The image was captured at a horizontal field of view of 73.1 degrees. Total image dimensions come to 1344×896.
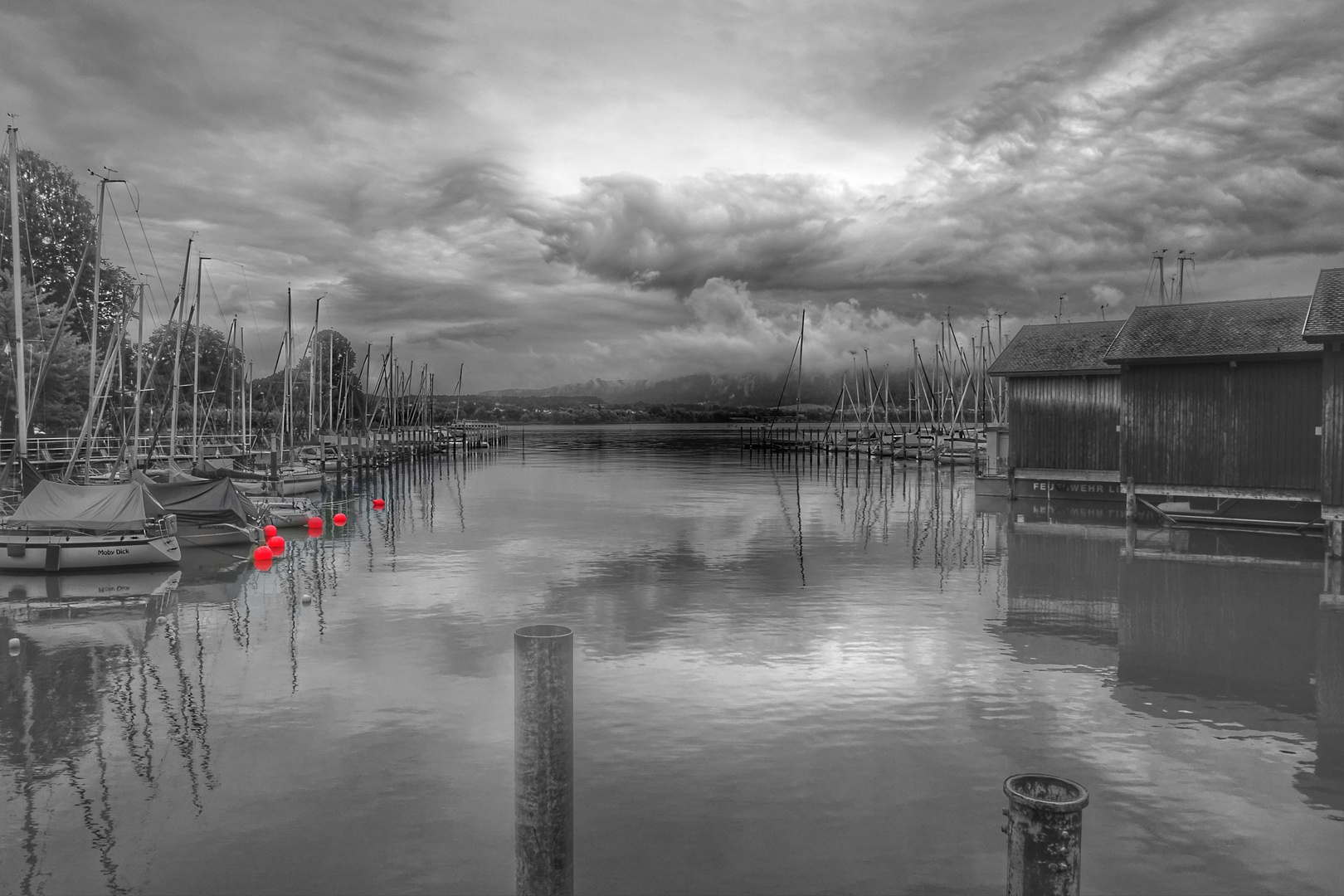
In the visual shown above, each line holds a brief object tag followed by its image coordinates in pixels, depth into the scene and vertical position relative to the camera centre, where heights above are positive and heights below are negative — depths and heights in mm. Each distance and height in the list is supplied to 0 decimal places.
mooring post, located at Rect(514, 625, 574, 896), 8141 -3020
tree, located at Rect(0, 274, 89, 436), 49594 +2669
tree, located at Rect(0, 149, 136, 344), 68188 +14715
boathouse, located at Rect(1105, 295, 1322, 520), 33031 +1162
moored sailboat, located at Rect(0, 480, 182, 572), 26922 -3398
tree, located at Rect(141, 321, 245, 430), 82506 +5211
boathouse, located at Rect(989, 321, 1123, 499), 43562 +1093
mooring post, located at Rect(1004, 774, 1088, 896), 6656 -3068
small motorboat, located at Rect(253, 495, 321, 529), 38781 -3929
